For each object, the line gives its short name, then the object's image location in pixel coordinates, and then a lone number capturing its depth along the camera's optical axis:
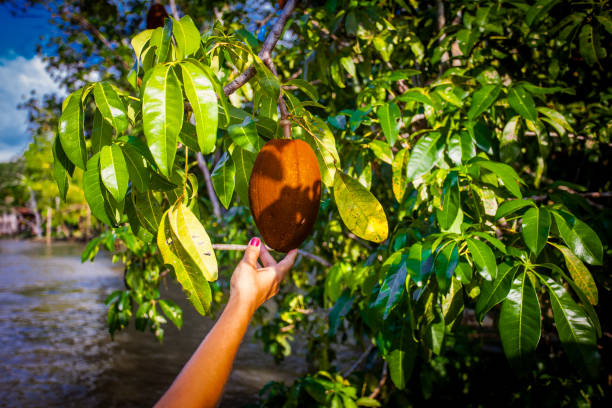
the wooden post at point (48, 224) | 26.80
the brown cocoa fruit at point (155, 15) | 2.30
